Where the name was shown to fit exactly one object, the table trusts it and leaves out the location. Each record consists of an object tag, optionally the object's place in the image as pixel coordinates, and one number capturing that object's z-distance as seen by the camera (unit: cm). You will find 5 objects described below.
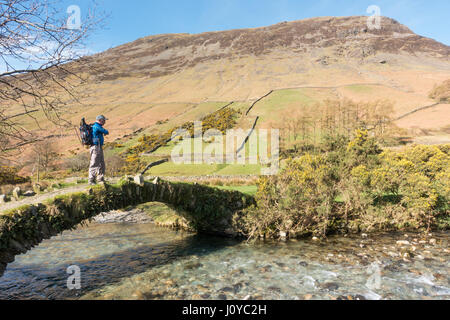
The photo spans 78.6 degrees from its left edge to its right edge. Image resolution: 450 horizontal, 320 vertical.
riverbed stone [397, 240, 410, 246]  1229
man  953
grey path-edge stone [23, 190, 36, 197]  972
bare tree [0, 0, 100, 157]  507
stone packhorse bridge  758
